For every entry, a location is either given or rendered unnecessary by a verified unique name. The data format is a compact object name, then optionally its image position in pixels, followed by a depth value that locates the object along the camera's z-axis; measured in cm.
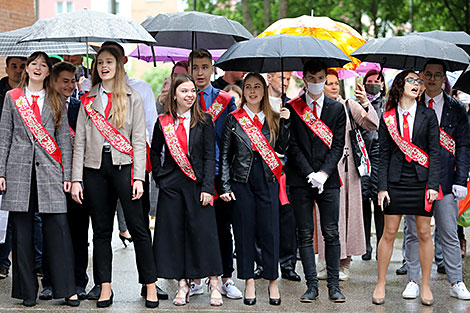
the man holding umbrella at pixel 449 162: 1267
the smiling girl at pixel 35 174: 1177
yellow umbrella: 1455
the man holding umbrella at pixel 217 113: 1279
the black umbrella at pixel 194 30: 1261
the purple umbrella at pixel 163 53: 1557
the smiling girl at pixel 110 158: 1171
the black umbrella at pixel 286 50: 1160
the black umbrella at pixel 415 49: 1188
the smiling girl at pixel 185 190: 1205
